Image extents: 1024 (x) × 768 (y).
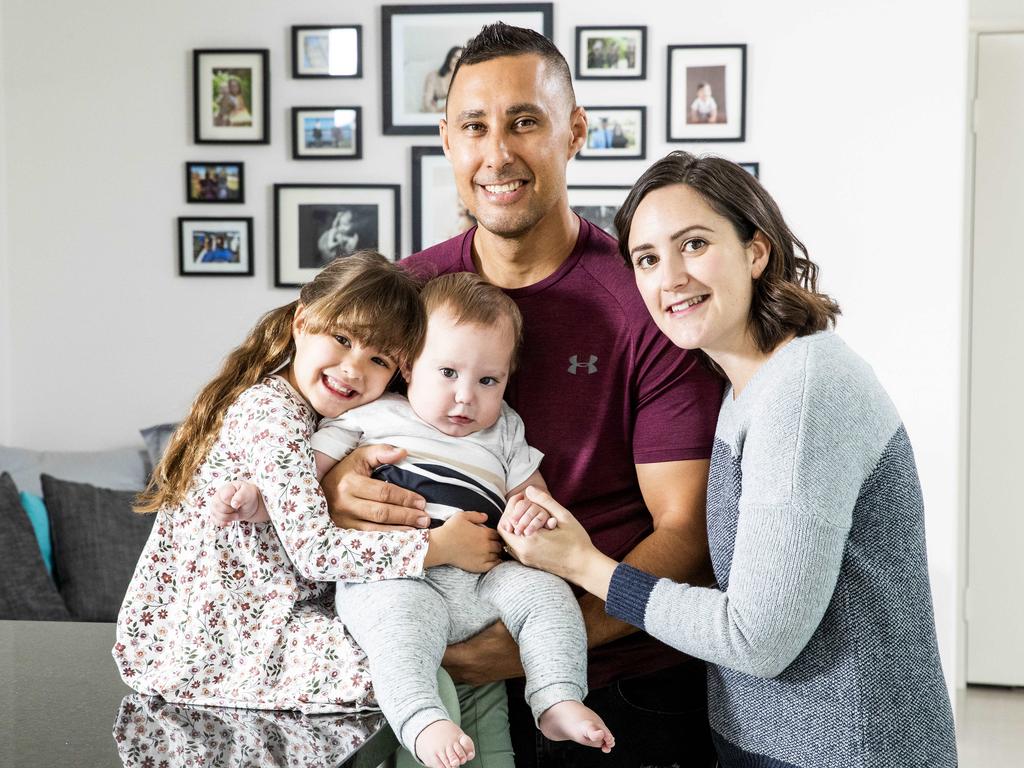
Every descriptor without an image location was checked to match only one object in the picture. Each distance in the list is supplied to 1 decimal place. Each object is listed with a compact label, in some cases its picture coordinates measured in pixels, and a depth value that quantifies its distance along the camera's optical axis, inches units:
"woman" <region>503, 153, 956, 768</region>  49.7
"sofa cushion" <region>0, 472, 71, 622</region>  122.3
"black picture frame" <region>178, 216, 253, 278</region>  153.6
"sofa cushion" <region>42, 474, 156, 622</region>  128.6
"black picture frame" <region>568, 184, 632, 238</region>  149.4
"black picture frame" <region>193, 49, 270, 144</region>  151.9
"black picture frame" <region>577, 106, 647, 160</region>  148.6
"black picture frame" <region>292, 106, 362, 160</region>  151.7
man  63.7
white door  162.7
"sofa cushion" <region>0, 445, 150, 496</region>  140.7
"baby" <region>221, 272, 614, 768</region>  48.5
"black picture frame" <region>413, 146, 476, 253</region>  151.1
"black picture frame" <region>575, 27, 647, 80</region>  147.7
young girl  48.1
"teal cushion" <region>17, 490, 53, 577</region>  131.0
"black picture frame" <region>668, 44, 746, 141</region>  146.5
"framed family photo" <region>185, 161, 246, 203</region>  152.9
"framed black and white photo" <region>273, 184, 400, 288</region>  152.6
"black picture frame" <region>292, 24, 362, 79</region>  151.0
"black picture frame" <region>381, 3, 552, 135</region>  150.3
